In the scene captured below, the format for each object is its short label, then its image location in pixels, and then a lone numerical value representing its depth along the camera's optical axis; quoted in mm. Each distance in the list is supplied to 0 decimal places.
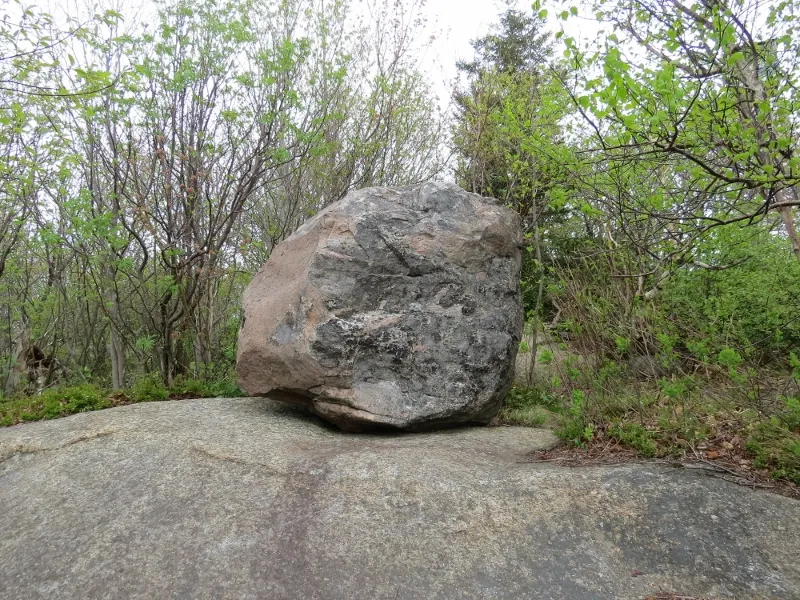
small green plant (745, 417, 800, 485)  3627
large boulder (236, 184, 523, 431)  5016
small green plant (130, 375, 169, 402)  6426
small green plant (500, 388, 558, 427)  5785
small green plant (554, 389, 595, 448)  4633
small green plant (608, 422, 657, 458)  4113
